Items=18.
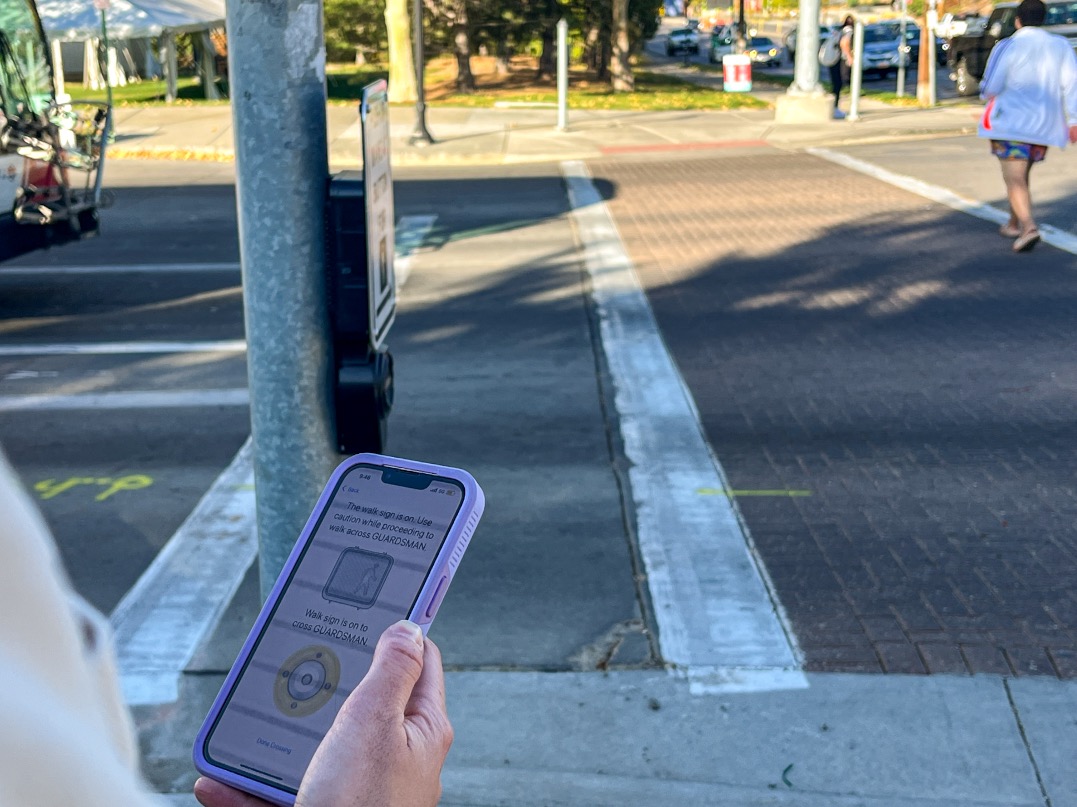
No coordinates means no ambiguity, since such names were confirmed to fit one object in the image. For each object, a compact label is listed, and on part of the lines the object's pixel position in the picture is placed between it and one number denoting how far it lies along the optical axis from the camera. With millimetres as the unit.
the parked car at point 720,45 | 62312
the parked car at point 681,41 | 70500
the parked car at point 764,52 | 60000
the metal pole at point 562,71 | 23500
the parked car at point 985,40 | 28922
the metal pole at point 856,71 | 24191
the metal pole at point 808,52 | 25203
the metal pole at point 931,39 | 28688
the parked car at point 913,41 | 48319
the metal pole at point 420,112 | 20984
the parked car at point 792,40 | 49831
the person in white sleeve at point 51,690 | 716
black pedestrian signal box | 3467
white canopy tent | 32156
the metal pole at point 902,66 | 31391
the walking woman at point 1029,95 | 11195
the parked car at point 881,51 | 42156
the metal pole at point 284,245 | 3369
